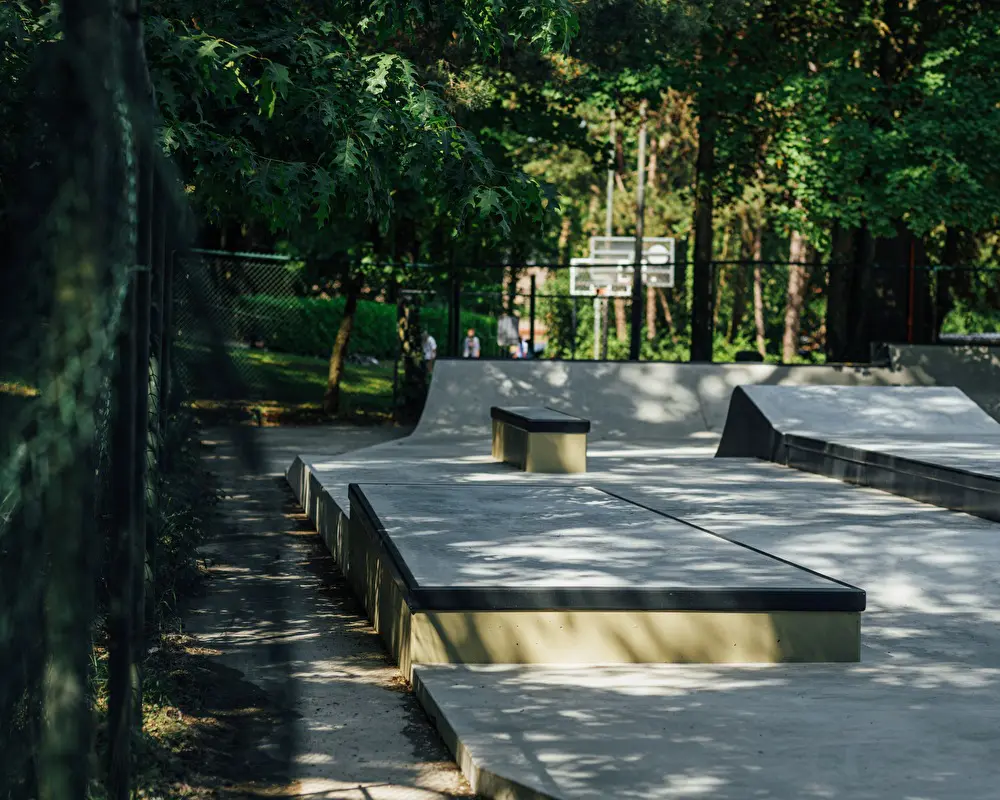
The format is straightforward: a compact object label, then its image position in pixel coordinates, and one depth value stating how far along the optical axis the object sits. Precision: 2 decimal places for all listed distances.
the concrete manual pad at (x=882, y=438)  12.54
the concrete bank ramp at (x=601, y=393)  22.70
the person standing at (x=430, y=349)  31.35
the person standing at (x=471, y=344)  30.95
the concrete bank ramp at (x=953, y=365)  24.03
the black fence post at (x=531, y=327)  25.81
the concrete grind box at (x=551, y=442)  15.70
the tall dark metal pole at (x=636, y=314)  25.50
